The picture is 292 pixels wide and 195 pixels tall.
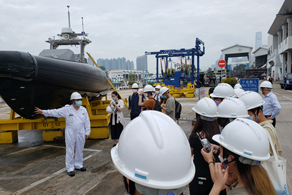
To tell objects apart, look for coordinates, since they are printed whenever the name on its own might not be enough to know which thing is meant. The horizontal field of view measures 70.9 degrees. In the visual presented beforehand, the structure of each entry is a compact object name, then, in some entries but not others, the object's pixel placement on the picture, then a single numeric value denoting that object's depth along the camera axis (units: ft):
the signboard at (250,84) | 24.66
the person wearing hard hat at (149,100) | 17.12
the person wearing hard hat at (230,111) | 8.75
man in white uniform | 12.79
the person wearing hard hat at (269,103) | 14.93
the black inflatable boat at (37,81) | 13.46
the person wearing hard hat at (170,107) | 16.88
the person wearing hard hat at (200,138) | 6.79
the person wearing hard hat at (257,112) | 7.39
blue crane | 62.60
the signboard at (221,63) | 32.40
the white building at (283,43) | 85.25
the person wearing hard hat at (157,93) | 23.92
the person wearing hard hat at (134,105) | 18.92
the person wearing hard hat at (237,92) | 17.92
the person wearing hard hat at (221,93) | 14.30
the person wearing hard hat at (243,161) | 4.49
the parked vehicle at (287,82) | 64.23
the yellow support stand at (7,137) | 19.41
